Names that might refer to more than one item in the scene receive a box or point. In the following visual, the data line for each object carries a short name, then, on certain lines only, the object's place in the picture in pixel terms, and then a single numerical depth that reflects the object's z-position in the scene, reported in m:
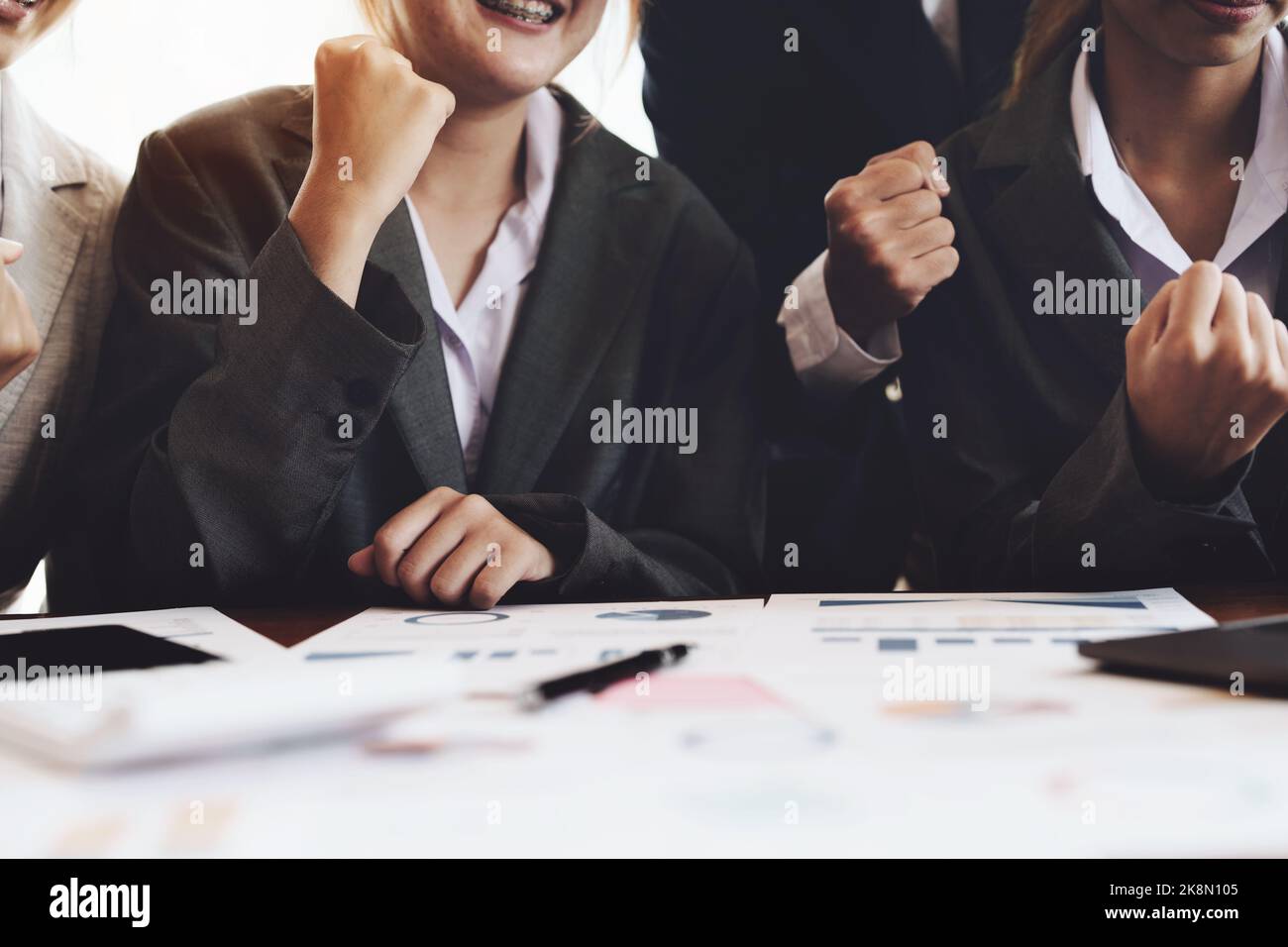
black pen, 0.51
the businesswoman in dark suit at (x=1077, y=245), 1.07
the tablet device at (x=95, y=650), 0.59
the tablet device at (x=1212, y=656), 0.49
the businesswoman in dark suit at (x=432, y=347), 0.84
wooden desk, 0.71
